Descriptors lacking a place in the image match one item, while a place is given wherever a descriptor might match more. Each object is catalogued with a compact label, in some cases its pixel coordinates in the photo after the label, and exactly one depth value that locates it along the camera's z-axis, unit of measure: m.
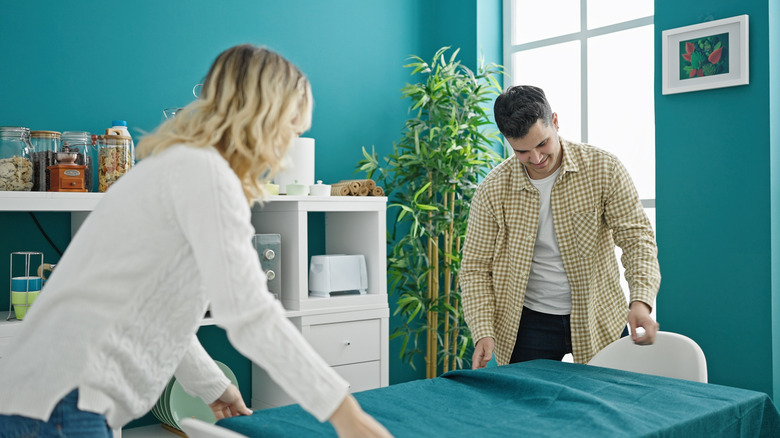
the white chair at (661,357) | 2.08
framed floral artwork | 2.98
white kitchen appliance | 3.30
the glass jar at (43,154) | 2.69
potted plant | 3.70
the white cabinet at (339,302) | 3.17
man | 2.29
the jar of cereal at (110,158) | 2.80
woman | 1.09
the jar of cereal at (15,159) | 2.60
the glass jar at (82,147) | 2.79
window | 3.69
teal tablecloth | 1.43
